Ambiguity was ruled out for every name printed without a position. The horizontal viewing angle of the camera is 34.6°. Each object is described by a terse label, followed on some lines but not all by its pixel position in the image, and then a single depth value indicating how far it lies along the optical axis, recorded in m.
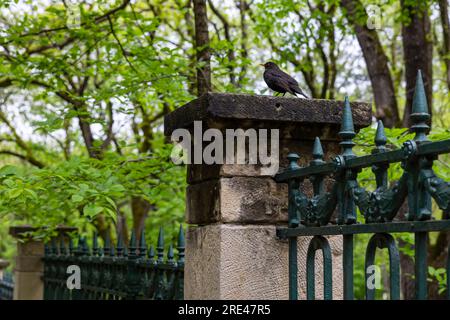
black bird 4.20
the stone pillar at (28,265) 8.25
